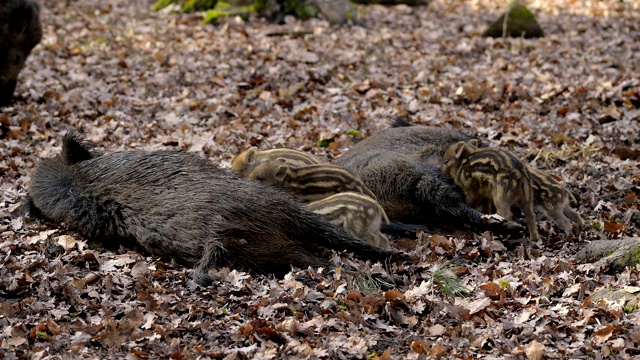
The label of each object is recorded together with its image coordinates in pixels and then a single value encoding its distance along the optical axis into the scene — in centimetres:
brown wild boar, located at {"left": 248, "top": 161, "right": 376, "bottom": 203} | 1369
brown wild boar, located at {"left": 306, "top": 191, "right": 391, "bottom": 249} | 1266
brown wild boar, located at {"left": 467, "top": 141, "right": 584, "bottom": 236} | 1447
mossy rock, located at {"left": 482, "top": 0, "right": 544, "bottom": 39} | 3095
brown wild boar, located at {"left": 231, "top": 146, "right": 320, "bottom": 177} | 1484
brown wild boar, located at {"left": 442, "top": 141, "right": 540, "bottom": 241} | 1424
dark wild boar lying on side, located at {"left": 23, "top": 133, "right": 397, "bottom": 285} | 1166
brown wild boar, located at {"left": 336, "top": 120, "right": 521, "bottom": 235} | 1473
